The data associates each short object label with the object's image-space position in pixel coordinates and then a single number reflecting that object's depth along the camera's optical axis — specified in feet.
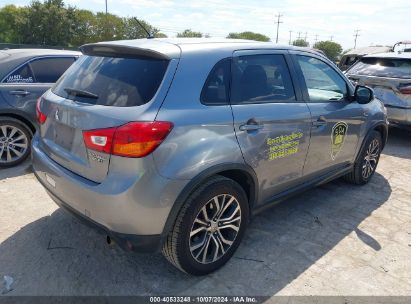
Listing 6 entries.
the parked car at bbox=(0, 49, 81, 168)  16.53
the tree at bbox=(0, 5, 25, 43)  223.51
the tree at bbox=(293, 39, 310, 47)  363.23
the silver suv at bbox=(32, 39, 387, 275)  7.91
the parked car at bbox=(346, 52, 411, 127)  21.89
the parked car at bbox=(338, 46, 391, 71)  45.72
